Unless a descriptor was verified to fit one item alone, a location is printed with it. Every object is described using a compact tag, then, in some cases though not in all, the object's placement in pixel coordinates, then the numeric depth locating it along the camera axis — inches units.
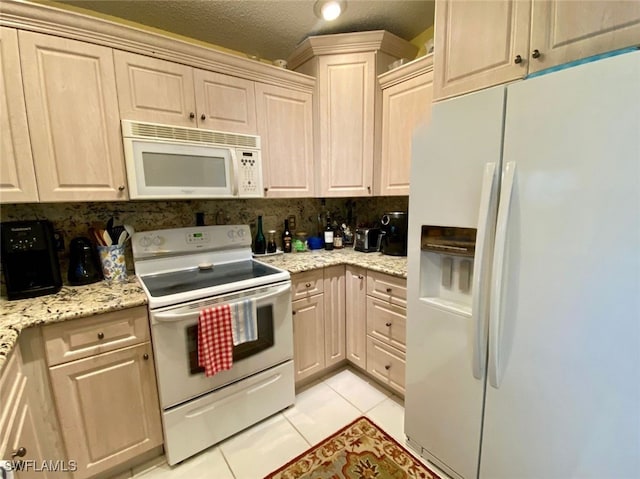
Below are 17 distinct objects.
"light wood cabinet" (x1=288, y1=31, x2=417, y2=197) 81.0
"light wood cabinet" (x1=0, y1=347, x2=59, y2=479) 34.4
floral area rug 57.1
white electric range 55.2
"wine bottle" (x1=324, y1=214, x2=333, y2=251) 95.7
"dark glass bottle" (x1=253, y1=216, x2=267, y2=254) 89.0
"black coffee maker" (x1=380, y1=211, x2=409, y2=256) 81.0
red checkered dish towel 55.8
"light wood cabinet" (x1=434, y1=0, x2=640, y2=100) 38.1
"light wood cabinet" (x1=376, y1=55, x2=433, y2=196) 73.4
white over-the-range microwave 61.0
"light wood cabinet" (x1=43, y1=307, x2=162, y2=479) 48.6
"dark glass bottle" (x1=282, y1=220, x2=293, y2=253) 93.0
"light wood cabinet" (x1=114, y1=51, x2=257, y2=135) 59.9
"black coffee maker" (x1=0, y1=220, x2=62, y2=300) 51.4
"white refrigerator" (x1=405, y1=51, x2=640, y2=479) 33.6
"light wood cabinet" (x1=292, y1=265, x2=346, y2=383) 76.3
